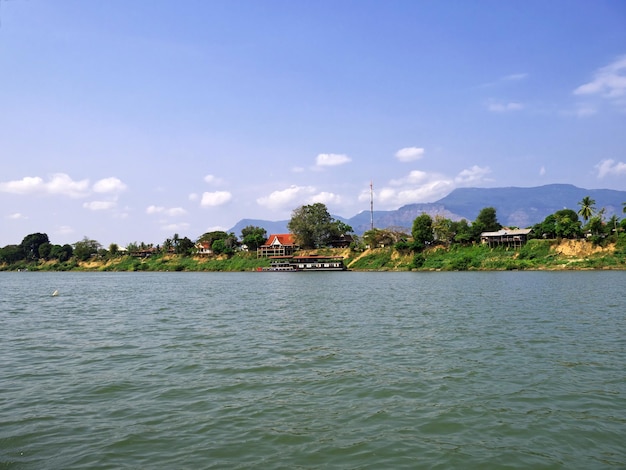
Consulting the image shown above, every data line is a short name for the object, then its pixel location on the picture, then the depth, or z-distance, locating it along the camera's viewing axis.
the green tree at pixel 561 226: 99.38
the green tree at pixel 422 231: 120.00
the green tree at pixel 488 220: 120.88
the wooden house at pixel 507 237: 109.19
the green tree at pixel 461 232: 116.70
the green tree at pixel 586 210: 108.19
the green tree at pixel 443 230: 120.81
